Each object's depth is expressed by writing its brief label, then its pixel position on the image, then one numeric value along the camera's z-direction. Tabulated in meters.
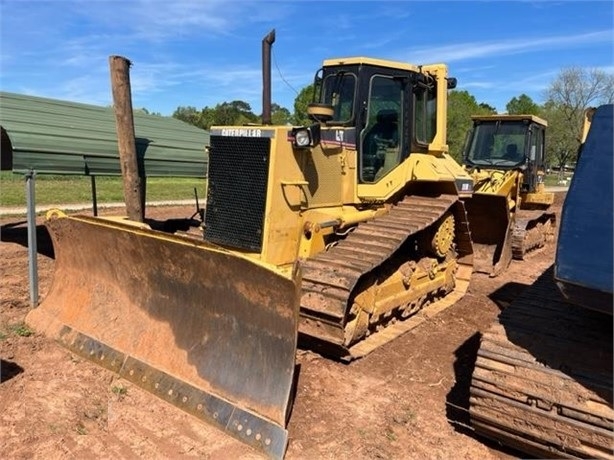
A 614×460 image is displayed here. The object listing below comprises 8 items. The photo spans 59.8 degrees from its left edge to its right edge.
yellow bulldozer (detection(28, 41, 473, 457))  4.04
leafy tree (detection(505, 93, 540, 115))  57.44
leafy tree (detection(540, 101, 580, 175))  49.19
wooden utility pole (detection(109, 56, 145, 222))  7.53
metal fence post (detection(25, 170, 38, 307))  6.08
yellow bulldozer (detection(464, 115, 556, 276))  9.31
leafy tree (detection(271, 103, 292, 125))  38.27
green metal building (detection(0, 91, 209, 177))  7.02
